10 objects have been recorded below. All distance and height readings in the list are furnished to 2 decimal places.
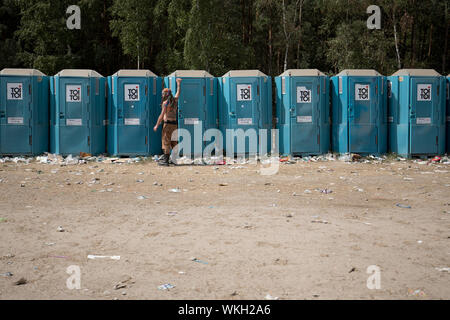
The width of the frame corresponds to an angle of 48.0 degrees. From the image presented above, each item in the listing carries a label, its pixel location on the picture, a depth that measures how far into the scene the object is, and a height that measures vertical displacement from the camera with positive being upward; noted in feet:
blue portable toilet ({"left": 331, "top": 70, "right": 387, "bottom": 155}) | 42.86 +1.23
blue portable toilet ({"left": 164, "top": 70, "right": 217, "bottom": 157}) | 42.86 +1.67
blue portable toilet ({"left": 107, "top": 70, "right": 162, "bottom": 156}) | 42.57 +1.16
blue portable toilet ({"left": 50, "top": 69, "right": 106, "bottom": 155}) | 42.52 +1.33
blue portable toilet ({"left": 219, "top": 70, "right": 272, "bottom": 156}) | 42.93 +1.24
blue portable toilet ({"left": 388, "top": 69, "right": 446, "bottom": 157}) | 42.60 +1.06
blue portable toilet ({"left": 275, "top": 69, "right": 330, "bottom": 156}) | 42.75 +1.23
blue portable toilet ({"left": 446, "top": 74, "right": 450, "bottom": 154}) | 44.01 +0.69
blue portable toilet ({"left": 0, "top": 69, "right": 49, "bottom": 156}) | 42.24 +1.24
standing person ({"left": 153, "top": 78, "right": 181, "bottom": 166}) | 38.55 +0.36
